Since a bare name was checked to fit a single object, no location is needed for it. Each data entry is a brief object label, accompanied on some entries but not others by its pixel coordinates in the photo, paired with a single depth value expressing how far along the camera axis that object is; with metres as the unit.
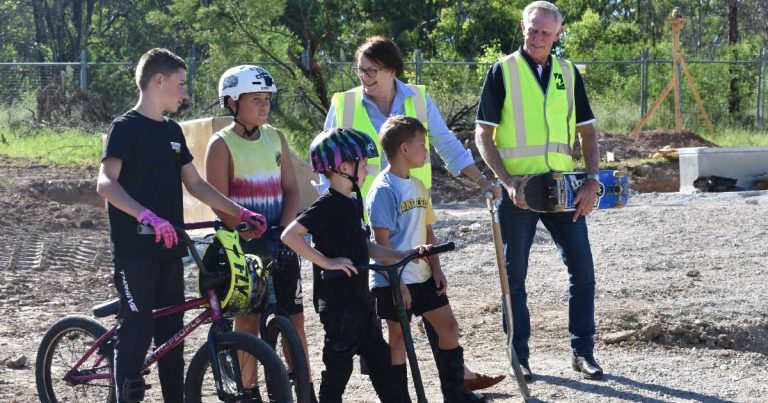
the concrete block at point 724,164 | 17.31
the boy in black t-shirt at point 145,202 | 4.99
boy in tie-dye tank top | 5.37
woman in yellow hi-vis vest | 5.64
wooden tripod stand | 22.06
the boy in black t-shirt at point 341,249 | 4.86
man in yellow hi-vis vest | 6.16
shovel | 5.49
